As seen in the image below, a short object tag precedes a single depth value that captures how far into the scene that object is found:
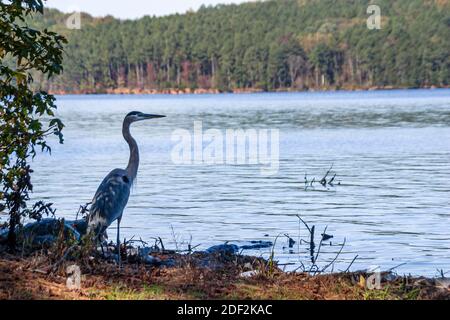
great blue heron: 12.52
